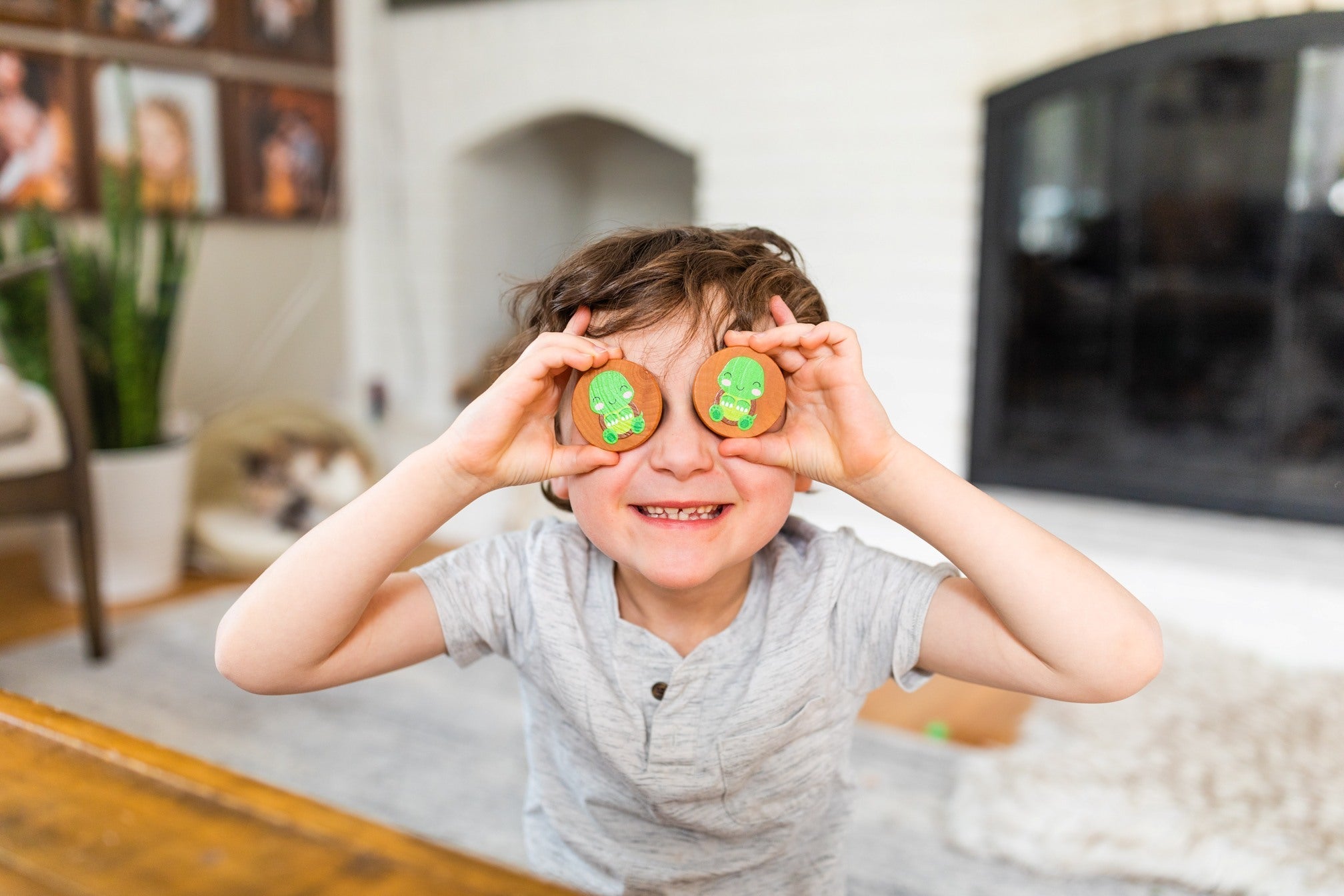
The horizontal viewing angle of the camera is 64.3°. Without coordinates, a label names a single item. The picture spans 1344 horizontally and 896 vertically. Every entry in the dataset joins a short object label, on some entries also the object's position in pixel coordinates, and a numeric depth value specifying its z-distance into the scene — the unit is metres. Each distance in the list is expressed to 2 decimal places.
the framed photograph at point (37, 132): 2.99
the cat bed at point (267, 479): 2.84
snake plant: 2.47
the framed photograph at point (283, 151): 3.61
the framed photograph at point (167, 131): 3.22
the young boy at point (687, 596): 0.82
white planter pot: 2.57
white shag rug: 1.46
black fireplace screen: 2.54
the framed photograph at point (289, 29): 3.58
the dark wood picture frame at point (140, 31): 3.15
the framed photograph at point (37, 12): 2.97
